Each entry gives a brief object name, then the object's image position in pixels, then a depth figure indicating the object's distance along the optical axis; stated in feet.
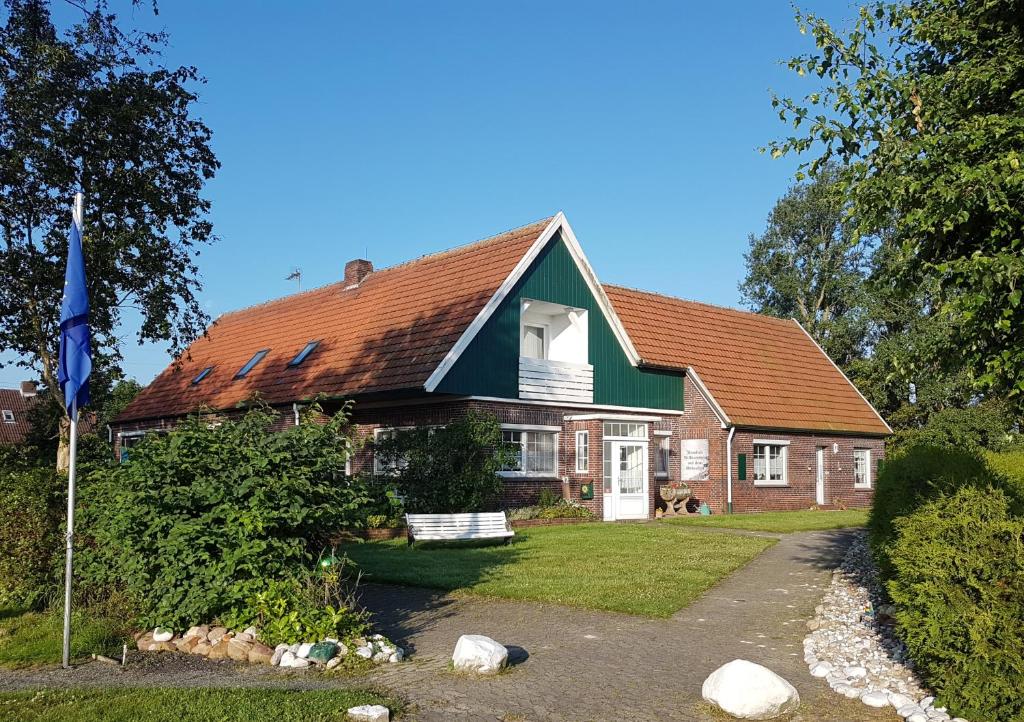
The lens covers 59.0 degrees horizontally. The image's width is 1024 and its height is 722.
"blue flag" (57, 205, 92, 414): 28.60
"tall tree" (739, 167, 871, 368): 155.33
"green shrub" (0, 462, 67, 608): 31.45
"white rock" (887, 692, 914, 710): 22.63
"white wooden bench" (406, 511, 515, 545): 54.85
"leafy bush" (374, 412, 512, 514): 67.05
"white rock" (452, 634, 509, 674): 25.49
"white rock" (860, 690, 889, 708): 22.86
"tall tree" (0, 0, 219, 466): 48.16
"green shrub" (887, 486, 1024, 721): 19.61
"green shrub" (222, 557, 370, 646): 27.07
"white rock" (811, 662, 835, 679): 25.81
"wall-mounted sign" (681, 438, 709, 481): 87.20
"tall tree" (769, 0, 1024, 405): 24.32
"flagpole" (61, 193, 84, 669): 25.80
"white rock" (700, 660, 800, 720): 21.80
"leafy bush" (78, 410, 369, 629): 27.91
